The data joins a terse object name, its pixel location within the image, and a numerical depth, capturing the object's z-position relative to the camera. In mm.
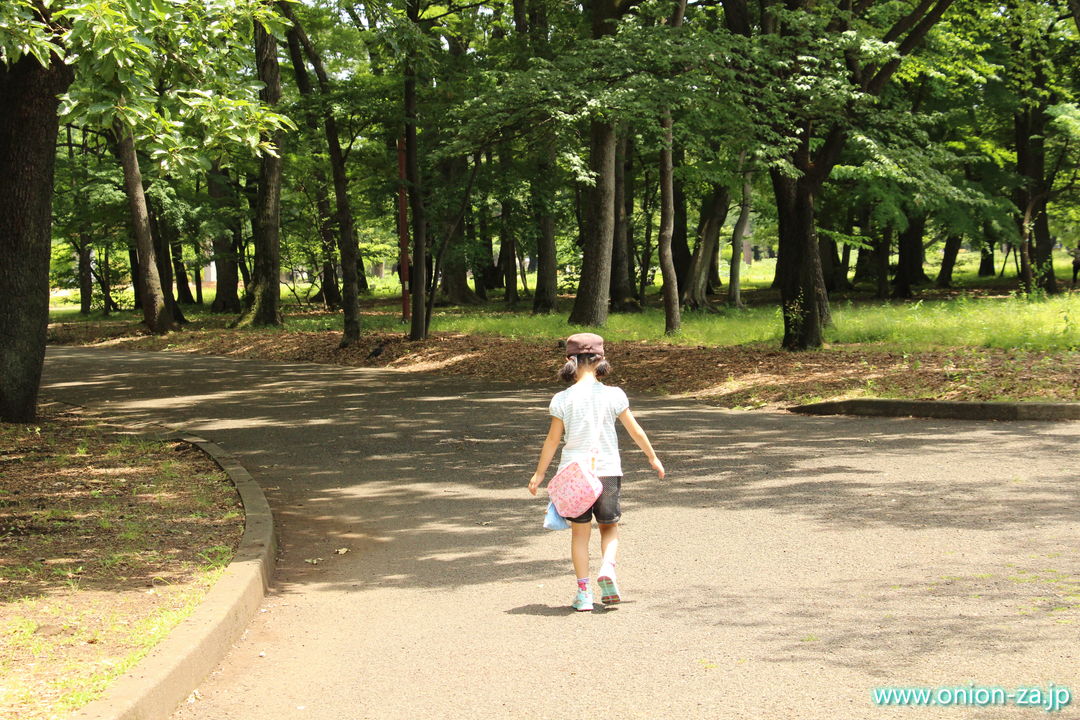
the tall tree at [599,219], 22391
